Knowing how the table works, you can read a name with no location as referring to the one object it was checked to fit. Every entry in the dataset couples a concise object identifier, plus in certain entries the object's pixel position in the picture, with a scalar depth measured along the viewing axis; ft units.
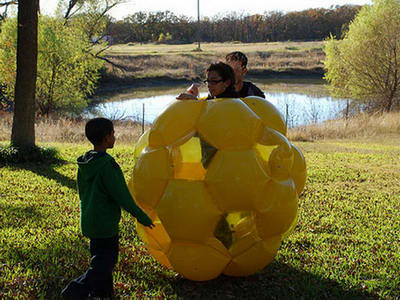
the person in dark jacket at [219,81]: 13.67
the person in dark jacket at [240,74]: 15.96
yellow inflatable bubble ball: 11.85
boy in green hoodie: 10.91
